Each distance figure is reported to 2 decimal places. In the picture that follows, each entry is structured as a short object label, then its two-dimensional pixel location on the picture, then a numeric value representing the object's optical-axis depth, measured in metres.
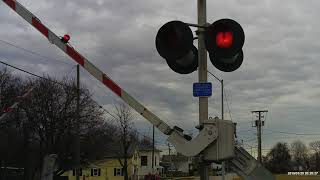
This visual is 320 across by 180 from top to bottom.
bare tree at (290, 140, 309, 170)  151.57
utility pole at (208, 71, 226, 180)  46.83
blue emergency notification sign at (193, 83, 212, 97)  7.18
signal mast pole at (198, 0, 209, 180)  7.24
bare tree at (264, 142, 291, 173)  133.24
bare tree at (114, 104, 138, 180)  84.53
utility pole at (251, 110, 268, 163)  93.06
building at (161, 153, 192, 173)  130.12
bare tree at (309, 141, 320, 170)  139.73
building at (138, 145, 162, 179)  113.31
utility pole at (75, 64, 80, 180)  47.31
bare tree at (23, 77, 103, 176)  56.03
